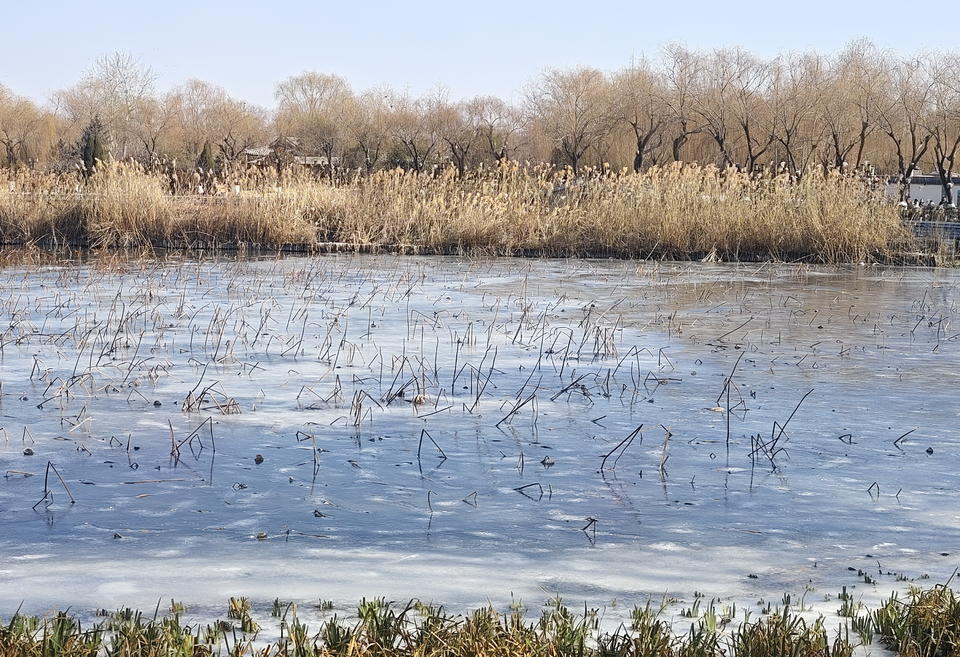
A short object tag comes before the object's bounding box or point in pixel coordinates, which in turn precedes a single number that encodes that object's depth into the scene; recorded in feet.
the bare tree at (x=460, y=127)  206.08
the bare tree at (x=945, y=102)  157.07
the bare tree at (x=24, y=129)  230.07
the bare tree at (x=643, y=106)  182.19
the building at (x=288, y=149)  205.26
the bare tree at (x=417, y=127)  215.31
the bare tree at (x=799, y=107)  162.50
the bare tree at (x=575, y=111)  191.11
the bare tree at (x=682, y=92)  177.12
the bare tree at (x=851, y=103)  160.35
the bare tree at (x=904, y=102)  160.15
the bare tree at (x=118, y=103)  212.02
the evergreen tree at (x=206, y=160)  191.11
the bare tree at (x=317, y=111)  227.61
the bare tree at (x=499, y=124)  210.18
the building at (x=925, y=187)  146.89
